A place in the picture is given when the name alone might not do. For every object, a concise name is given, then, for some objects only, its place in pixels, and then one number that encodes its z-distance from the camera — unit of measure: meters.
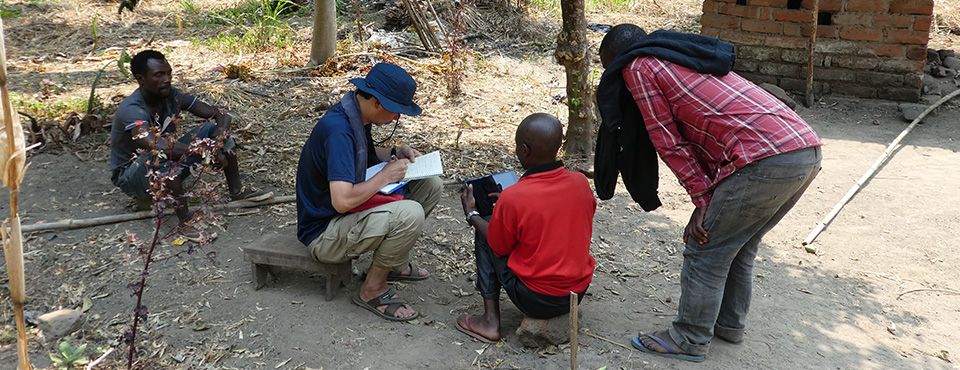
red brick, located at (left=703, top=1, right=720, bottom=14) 7.83
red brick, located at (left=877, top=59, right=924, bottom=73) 7.21
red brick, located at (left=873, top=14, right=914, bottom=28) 7.02
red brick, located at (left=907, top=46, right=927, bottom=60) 7.12
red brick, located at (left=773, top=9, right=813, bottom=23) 7.34
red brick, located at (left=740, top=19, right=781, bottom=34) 7.57
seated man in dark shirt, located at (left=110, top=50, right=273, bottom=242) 4.15
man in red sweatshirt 2.95
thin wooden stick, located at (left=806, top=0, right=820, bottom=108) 7.13
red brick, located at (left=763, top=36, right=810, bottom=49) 7.50
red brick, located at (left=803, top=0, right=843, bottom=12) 7.25
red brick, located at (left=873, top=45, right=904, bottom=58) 7.19
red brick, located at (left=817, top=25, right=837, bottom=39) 7.37
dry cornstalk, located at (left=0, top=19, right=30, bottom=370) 1.37
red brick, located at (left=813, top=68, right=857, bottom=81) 7.55
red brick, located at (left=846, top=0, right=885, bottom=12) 7.06
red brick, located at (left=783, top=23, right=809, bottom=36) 7.47
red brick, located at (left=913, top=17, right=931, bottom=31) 6.95
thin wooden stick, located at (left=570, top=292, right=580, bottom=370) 2.48
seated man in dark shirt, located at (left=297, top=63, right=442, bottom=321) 3.16
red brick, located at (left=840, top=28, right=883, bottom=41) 7.20
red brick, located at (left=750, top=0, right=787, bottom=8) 7.45
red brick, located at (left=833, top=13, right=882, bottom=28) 7.18
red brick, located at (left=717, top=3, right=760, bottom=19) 7.63
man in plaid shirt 2.68
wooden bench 3.46
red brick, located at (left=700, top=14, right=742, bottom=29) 7.77
